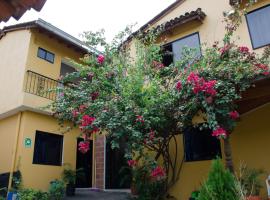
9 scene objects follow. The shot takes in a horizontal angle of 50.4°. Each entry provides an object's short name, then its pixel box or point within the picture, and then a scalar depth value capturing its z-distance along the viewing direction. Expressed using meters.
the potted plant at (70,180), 11.42
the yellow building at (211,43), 8.55
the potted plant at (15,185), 9.73
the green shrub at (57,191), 9.77
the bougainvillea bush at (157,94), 6.96
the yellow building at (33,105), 11.00
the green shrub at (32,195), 9.26
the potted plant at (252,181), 7.44
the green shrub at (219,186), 4.91
